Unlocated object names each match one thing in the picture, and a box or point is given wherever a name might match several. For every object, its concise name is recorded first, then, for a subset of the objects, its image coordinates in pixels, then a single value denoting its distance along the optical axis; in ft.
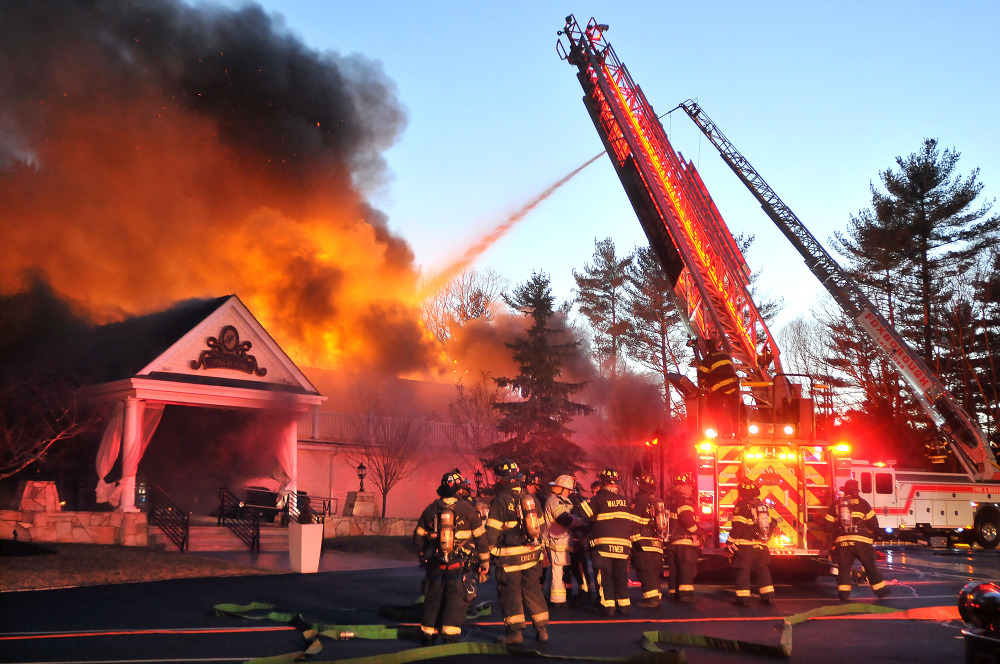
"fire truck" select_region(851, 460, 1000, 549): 76.69
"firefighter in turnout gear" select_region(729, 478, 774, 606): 36.81
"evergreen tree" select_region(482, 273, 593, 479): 90.27
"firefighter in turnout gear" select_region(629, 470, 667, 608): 36.68
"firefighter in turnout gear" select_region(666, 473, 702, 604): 37.68
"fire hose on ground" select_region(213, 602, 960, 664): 23.13
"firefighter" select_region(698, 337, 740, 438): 42.70
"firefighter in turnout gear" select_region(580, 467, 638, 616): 34.50
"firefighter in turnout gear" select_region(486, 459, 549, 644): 27.22
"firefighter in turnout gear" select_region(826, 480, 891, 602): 38.52
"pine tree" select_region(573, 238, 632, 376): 133.69
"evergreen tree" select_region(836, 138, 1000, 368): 119.44
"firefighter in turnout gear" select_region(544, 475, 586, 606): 34.53
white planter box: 52.85
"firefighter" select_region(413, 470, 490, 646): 26.76
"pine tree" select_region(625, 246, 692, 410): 120.98
